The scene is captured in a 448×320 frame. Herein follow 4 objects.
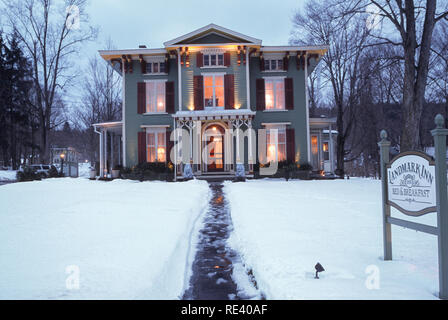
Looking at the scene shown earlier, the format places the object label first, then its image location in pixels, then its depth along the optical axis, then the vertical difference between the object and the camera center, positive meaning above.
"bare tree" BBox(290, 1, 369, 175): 20.33 +7.27
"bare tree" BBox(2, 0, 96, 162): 21.77 +9.36
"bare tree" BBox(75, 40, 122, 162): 30.02 +7.42
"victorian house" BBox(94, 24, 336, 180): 17.72 +4.32
